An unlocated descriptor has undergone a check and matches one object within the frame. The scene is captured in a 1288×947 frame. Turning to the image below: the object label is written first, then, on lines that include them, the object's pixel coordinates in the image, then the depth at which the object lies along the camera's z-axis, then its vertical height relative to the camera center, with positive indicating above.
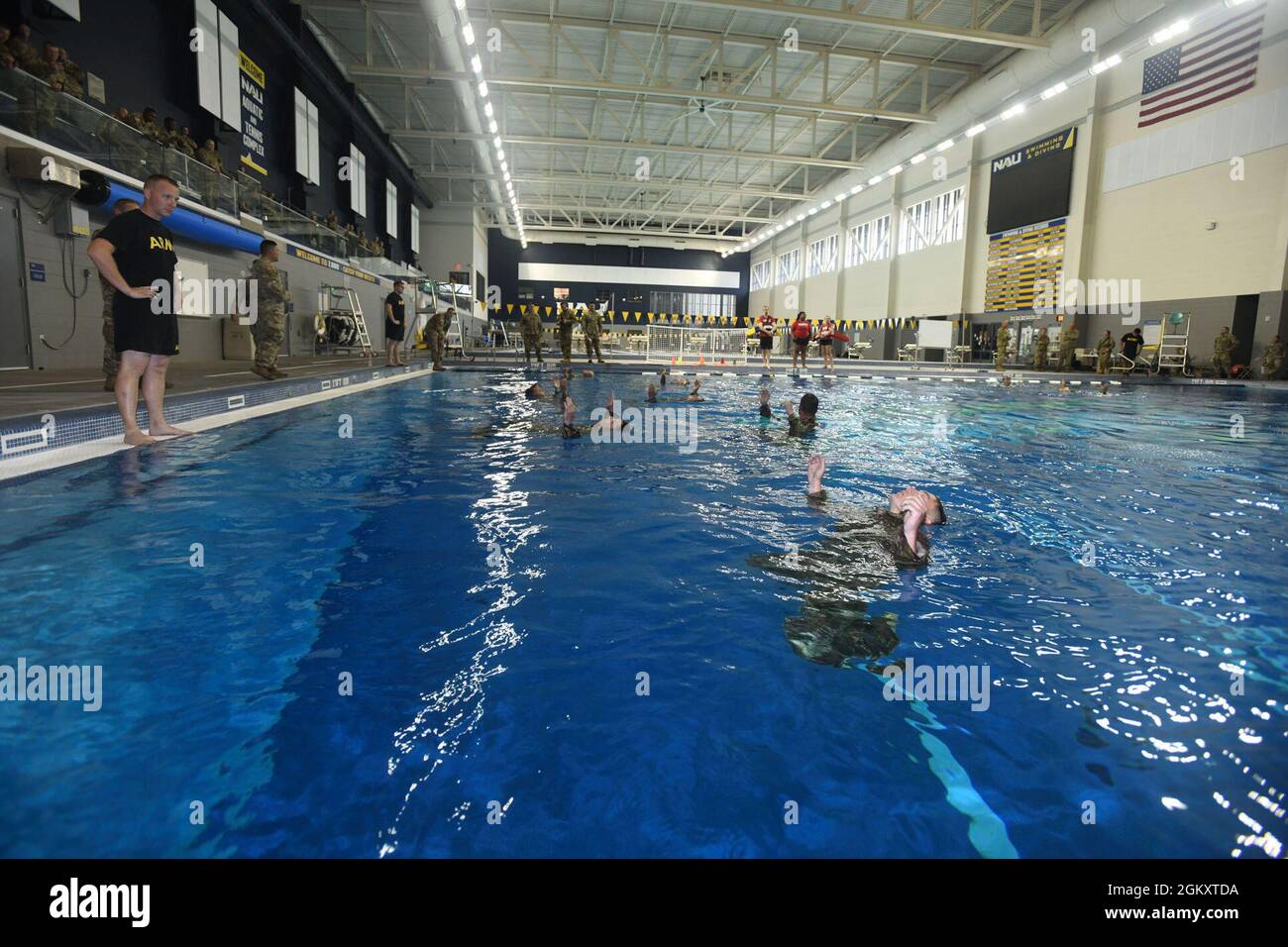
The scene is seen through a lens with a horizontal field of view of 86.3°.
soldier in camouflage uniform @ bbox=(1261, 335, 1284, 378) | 14.32 +0.98
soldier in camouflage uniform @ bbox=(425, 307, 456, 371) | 15.39 +0.91
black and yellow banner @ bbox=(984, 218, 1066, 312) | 18.62 +3.80
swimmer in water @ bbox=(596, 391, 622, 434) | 7.14 -0.42
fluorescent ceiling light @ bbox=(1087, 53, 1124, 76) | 13.32 +6.59
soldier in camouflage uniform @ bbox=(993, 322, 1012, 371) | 18.51 +1.38
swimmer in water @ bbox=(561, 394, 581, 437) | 6.84 -0.40
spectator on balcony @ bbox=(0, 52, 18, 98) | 7.86 +3.29
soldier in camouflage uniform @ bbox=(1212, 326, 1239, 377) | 14.96 +1.17
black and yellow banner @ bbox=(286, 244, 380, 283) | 15.65 +2.80
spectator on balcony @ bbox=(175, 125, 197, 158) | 11.48 +3.74
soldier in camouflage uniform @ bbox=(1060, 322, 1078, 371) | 18.34 +1.46
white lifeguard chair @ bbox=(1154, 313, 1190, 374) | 16.12 +1.25
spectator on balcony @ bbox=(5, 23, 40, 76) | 8.24 +3.74
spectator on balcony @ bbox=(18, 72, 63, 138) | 8.41 +3.13
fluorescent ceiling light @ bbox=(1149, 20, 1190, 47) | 12.09 +6.62
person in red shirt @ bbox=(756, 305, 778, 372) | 17.25 +1.39
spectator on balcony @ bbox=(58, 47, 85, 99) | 9.25 +3.93
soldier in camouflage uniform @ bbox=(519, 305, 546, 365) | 17.66 +1.28
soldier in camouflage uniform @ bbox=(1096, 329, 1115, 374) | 17.14 +1.18
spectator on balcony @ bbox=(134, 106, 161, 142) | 10.45 +3.70
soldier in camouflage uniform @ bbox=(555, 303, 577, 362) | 16.75 +1.38
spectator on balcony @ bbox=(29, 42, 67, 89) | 8.70 +3.75
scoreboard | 18.05 +5.91
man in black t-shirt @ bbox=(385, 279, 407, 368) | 13.16 +0.98
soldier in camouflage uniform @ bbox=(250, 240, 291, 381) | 8.26 +0.75
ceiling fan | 19.22 +8.08
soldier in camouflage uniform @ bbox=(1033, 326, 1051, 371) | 18.97 +1.30
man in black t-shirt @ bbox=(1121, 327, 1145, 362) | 16.56 +1.40
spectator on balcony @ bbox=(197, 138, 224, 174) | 12.15 +3.75
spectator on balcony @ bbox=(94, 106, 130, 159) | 9.45 +3.17
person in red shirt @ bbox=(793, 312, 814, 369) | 16.84 +1.38
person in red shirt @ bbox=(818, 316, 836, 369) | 17.80 +1.32
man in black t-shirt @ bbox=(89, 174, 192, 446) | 4.69 +0.60
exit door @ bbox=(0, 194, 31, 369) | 8.64 +0.82
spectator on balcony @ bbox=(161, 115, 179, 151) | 10.94 +3.71
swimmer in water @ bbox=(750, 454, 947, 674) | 2.55 -0.87
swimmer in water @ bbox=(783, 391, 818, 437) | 7.21 -0.32
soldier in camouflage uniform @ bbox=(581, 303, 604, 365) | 17.86 +1.47
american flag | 13.59 +6.94
